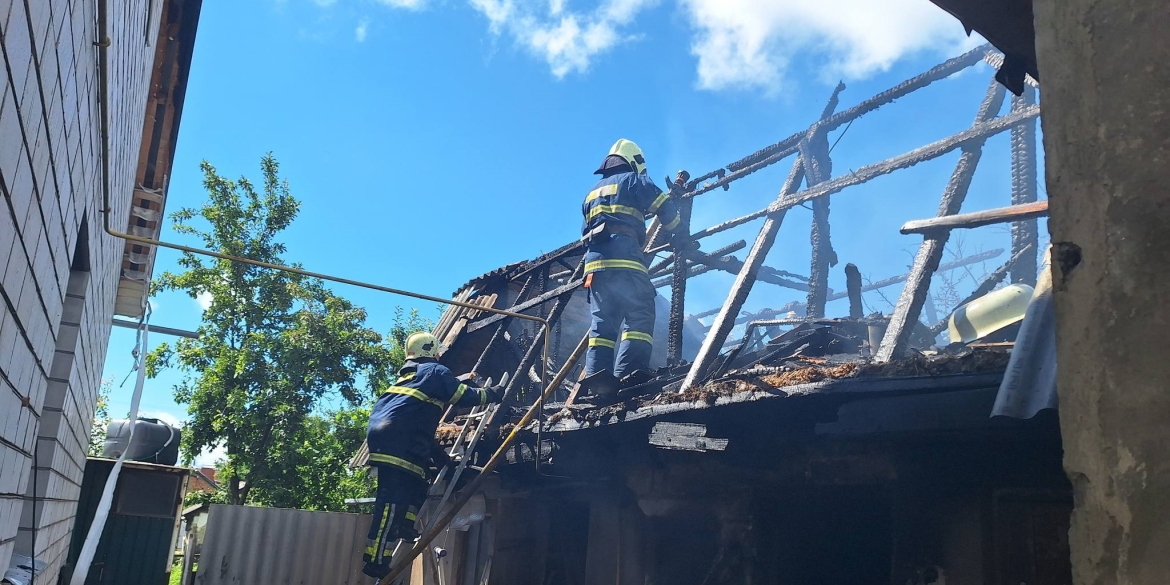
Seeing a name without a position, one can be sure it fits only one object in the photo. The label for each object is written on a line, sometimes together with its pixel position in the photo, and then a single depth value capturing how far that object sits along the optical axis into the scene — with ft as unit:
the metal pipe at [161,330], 19.67
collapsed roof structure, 12.01
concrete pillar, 4.97
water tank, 36.52
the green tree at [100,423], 98.43
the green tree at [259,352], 45.85
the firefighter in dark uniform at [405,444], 20.71
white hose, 13.70
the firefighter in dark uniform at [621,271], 19.45
